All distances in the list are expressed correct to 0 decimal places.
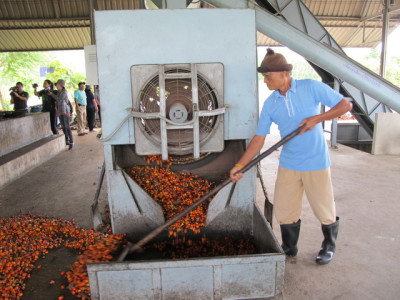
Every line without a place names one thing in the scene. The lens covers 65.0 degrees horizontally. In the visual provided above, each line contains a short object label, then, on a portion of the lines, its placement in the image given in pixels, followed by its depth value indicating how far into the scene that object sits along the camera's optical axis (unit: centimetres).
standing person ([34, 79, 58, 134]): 870
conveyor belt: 402
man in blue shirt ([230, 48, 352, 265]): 235
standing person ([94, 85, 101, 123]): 1132
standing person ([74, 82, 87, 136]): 948
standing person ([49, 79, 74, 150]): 720
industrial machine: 240
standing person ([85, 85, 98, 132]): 984
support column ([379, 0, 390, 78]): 862
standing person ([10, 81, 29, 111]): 903
